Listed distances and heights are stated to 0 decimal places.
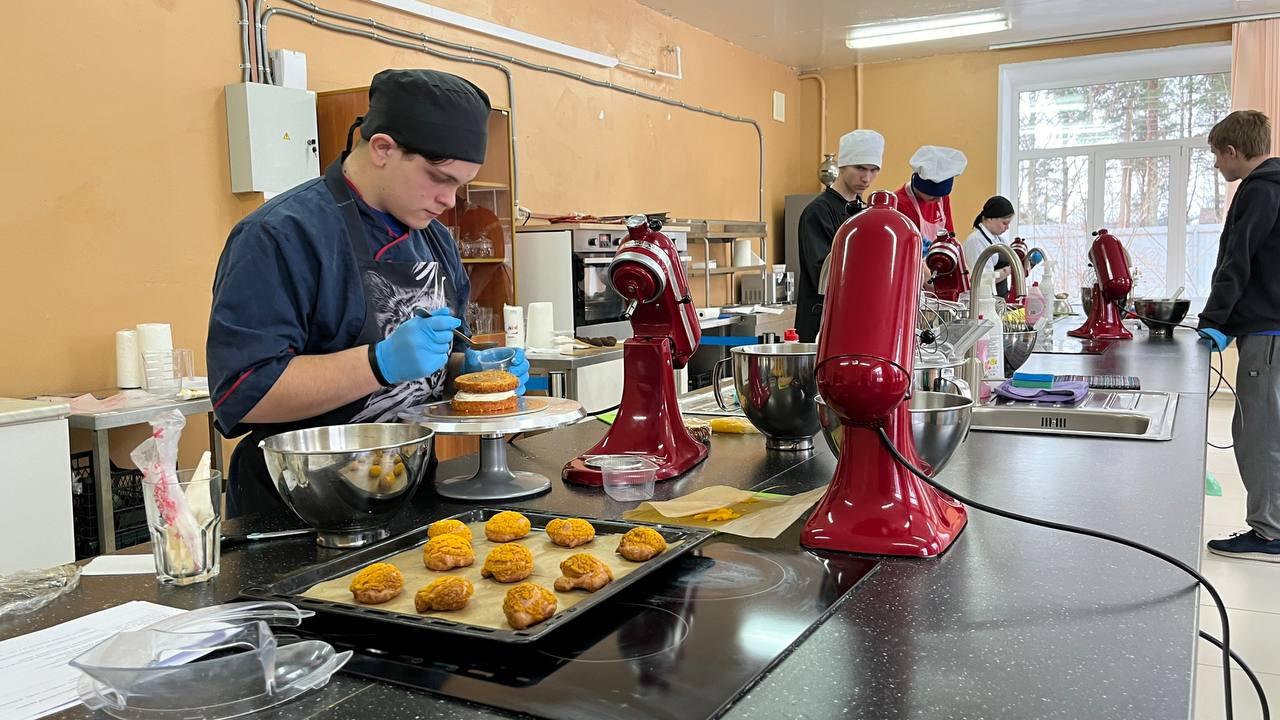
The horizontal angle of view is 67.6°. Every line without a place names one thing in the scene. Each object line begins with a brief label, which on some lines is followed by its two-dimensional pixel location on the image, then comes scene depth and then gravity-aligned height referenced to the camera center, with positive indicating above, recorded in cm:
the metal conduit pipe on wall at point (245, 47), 389 +98
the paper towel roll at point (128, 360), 336 -24
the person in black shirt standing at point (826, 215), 410 +28
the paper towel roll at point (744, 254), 776 +20
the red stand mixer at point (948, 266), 290 +3
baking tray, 87 -31
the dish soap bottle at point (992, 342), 256 -18
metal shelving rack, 678 +34
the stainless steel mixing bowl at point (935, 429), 130 -21
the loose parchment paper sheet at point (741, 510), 127 -33
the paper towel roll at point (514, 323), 443 -18
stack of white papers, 82 -35
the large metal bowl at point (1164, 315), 444 -20
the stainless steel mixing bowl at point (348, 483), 114 -24
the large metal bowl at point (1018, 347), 295 -22
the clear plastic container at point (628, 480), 151 -31
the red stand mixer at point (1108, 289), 414 -7
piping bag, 110 -23
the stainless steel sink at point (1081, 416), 221 -33
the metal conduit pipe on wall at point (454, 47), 421 +125
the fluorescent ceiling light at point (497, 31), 473 +139
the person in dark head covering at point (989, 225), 621 +34
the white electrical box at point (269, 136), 377 +61
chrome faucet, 226 -2
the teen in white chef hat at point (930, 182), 458 +46
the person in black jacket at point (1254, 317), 394 -19
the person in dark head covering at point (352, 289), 157 +0
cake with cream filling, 159 -19
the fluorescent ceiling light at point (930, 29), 739 +197
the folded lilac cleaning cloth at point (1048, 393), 237 -30
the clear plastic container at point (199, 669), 79 -32
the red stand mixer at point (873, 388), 114 -13
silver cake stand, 144 -25
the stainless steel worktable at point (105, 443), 292 -47
